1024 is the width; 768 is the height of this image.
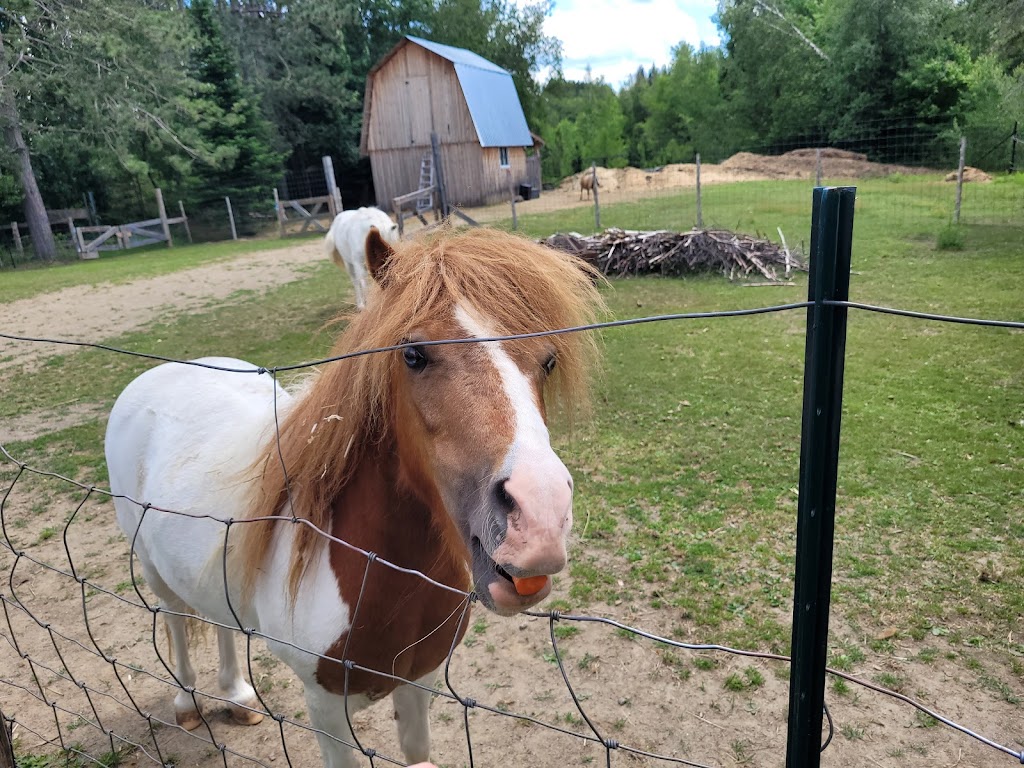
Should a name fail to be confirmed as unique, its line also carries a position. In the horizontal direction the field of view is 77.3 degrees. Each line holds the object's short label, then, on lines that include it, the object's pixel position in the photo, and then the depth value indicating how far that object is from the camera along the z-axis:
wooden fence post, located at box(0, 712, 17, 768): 2.00
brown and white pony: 1.25
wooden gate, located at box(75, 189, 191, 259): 20.55
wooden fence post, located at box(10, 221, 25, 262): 20.75
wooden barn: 24.25
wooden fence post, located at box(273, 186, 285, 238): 21.42
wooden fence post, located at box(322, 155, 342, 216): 18.92
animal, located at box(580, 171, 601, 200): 23.19
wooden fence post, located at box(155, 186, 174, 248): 21.83
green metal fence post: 0.95
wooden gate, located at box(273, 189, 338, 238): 21.78
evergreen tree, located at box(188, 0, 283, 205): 21.95
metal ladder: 24.25
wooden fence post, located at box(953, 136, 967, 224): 11.53
